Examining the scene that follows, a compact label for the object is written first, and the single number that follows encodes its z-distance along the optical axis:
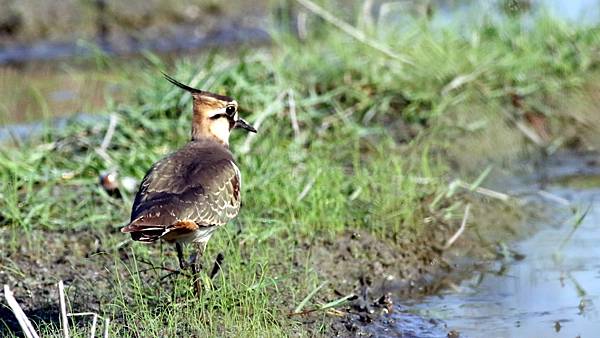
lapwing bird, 9.76
